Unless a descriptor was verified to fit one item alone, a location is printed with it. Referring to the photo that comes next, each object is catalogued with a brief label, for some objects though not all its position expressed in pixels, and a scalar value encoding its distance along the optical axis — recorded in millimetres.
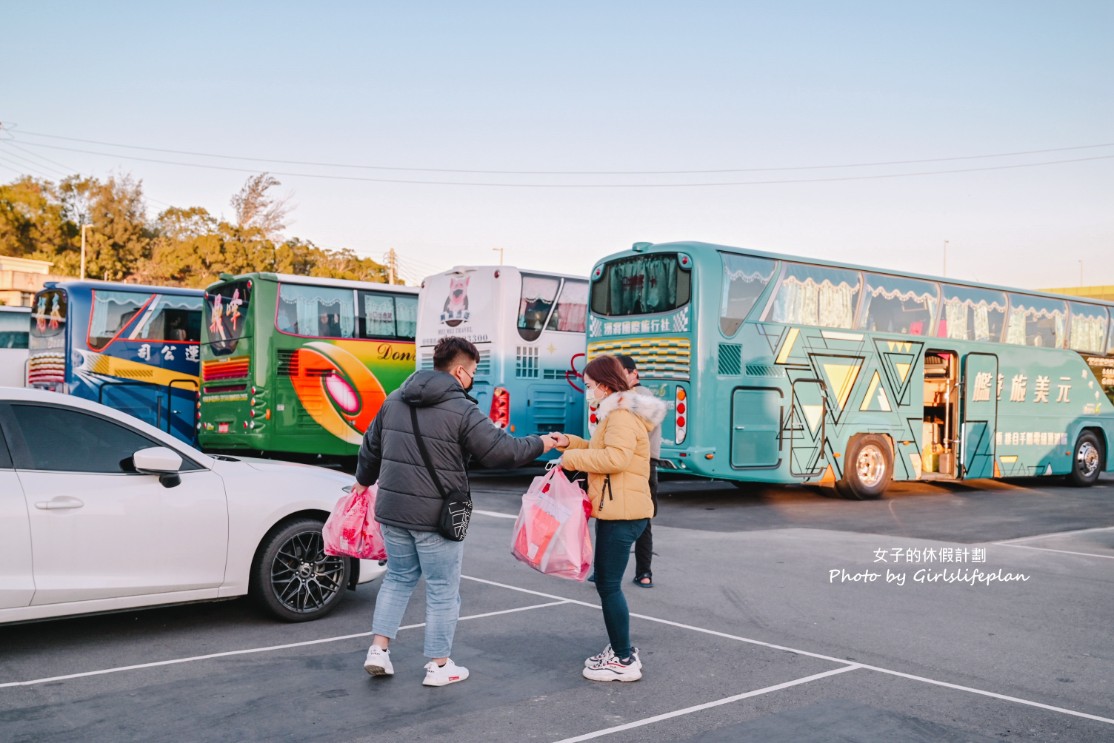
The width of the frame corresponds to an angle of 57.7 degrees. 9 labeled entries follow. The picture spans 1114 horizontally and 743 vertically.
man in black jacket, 5223
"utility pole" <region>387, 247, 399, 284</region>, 67406
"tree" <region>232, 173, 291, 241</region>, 57531
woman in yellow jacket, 5395
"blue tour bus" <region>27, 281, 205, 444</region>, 18531
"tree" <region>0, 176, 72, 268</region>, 51688
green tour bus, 16875
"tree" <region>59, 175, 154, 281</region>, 53688
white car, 5770
